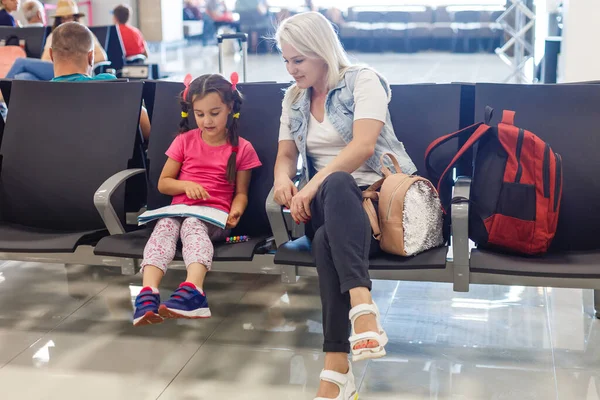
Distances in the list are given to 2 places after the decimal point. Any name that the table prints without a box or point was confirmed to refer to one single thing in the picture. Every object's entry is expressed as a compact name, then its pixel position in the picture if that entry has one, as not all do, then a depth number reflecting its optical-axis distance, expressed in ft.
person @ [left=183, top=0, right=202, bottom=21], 55.36
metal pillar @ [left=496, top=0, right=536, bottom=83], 27.07
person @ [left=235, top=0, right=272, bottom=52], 55.88
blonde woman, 6.98
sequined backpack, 7.57
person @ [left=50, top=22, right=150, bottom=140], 10.66
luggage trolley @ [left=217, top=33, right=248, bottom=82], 18.12
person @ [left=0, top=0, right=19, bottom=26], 23.03
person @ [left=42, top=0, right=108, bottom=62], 18.31
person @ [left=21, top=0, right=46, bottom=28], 24.41
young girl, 8.29
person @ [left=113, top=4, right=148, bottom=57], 25.39
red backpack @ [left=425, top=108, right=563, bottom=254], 7.93
